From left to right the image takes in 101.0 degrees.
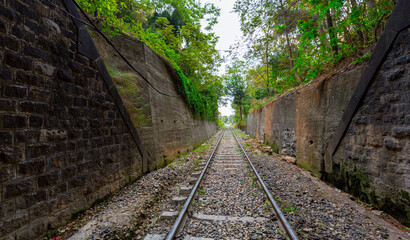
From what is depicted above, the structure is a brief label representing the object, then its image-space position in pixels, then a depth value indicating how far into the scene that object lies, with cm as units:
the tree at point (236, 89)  2918
